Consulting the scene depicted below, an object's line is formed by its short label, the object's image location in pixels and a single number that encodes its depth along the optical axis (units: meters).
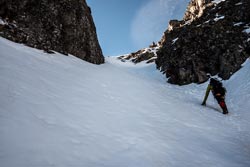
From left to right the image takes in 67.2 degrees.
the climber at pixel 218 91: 11.30
